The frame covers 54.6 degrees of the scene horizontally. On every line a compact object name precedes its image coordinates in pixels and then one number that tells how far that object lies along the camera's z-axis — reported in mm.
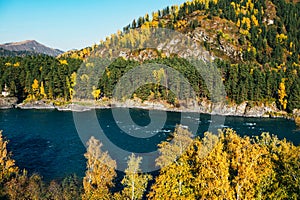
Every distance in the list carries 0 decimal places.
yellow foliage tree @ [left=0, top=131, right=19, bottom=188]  39881
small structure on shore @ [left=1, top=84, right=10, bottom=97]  139062
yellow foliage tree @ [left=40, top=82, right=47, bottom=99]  141625
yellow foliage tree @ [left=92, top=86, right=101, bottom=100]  139875
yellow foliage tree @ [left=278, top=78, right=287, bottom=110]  120012
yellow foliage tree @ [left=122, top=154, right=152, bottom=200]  37434
